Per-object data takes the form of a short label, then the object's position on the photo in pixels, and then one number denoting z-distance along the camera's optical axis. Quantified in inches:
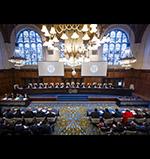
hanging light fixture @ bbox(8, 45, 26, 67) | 389.1
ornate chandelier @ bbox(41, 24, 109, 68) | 384.9
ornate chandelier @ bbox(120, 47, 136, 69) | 392.6
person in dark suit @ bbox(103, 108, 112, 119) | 337.4
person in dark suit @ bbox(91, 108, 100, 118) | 349.1
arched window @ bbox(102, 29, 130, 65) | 633.3
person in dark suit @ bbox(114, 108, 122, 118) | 344.0
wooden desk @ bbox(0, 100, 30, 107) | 471.8
